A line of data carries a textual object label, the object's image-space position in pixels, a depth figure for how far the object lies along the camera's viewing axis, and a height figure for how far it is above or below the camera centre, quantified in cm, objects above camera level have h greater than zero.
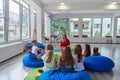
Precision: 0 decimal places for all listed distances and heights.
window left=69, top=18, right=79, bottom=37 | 912 +105
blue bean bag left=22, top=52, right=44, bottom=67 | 279 -89
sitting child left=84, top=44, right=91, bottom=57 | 321 -61
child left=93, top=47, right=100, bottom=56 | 297 -56
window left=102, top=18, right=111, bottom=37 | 892 +105
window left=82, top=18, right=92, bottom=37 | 903 +116
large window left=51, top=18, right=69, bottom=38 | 921 +126
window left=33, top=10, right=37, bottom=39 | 549 +54
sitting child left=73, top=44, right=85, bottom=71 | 210 -59
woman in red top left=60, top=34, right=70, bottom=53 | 378 -26
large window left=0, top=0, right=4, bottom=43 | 338 +53
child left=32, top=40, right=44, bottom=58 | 306 -56
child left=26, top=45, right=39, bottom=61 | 277 -64
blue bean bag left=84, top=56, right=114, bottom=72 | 258 -86
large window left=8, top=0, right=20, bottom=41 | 395 +73
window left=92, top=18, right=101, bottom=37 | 898 +95
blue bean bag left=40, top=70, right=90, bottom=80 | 185 -90
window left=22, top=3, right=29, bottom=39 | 511 +86
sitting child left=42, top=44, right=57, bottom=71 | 213 -64
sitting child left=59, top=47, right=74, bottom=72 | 191 -59
